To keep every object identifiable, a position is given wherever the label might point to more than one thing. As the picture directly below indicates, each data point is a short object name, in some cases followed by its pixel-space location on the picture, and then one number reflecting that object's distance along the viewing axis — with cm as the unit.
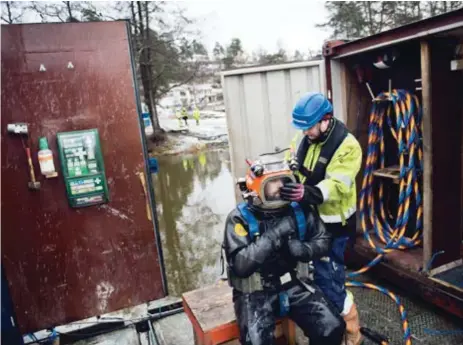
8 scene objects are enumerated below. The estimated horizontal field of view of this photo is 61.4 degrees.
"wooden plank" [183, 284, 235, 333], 242
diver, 214
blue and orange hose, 345
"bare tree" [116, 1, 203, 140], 1902
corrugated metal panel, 380
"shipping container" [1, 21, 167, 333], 279
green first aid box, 288
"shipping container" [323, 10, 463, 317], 286
